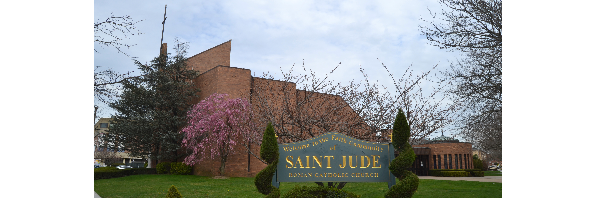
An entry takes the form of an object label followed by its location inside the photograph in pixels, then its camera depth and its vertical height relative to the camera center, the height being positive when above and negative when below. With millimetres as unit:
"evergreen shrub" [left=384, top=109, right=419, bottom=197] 6949 -645
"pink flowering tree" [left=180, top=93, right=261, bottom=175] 21953 +97
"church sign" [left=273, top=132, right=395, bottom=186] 7352 -647
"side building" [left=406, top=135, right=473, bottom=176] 29281 -2097
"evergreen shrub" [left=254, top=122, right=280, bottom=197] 7154 -692
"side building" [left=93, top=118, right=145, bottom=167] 45031 -3554
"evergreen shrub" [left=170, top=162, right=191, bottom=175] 24672 -2671
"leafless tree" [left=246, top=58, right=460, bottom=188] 9578 +352
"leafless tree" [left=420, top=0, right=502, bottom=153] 11641 +2615
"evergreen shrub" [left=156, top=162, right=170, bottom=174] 25125 -2687
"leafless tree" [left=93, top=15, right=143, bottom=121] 7684 +1230
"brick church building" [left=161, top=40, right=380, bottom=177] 9742 +527
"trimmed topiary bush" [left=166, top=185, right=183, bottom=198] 7031 -1241
